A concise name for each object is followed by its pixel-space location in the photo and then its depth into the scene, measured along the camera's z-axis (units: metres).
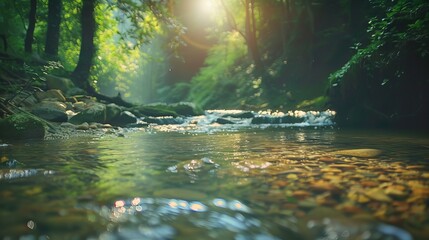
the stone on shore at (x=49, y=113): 7.46
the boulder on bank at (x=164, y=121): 10.33
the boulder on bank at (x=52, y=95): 9.59
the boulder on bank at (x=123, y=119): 9.34
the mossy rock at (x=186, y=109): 13.95
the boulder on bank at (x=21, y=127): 5.07
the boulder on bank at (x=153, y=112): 12.31
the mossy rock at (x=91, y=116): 8.18
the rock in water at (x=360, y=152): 3.61
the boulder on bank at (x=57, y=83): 11.16
